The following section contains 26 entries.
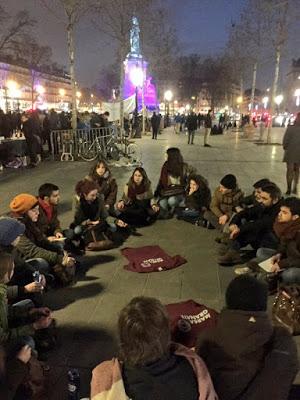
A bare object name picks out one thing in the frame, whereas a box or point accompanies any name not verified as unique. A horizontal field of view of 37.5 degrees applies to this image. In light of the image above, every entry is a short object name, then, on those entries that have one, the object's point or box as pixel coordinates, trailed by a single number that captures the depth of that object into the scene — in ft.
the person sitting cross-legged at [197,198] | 24.25
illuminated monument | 86.60
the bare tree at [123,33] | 67.92
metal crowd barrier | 50.93
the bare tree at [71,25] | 51.88
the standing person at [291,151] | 31.32
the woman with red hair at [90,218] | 20.02
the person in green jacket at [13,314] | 10.12
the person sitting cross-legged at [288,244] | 14.21
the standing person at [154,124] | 86.09
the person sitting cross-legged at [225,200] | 21.85
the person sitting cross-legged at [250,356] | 7.46
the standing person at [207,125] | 71.68
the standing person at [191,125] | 75.11
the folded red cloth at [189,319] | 11.27
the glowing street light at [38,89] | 216.00
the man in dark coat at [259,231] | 17.80
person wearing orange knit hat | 15.11
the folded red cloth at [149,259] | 17.90
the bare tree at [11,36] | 115.14
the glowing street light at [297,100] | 279.34
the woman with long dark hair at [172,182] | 25.52
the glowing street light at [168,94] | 130.49
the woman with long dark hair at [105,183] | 23.48
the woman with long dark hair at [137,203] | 23.97
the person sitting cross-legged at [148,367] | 6.44
